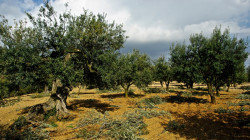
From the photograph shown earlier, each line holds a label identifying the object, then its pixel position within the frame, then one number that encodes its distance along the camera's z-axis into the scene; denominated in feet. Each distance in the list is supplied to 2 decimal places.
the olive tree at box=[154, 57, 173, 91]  112.78
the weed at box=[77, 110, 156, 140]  26.61
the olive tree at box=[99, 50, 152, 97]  78.07
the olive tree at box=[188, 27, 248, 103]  50.90
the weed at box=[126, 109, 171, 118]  42.37
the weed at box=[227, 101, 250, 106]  49.34
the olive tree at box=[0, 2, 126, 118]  33.27
